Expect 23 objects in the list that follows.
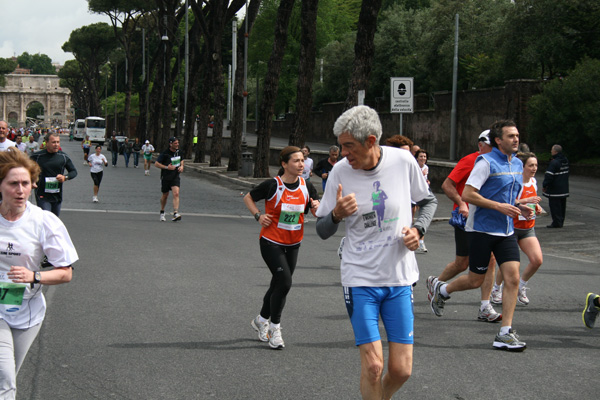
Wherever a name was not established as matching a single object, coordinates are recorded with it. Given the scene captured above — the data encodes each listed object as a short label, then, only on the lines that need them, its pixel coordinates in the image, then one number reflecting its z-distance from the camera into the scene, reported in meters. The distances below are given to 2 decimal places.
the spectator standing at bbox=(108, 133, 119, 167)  44.50
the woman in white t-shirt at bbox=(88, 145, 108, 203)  20.77
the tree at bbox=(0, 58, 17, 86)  131.88
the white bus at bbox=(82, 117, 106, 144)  89.88
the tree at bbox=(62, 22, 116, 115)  94.62
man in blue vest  6.56
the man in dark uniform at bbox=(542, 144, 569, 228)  17.00
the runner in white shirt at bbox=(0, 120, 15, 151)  12.85
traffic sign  18.03
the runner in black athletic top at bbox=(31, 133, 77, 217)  11.25
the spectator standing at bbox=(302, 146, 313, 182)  17.90
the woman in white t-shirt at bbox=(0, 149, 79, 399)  4.05
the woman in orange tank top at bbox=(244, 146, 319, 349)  6.61
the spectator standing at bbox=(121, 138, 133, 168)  44.21
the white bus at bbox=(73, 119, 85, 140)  98.31
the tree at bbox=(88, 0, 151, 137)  63.78
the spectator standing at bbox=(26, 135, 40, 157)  26.30
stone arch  179.88
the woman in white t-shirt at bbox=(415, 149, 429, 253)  12.79
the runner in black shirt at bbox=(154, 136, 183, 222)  17.16
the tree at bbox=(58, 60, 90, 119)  131.88
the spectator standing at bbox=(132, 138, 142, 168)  44.09
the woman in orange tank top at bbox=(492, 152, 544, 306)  7.79
